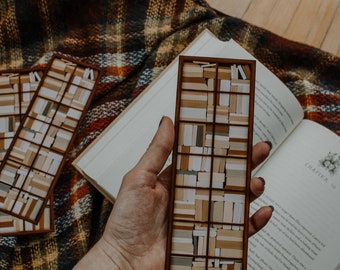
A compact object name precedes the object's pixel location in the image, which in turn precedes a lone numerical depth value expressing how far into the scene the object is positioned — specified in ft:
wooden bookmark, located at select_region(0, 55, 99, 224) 2.43
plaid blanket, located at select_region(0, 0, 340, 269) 2.47
